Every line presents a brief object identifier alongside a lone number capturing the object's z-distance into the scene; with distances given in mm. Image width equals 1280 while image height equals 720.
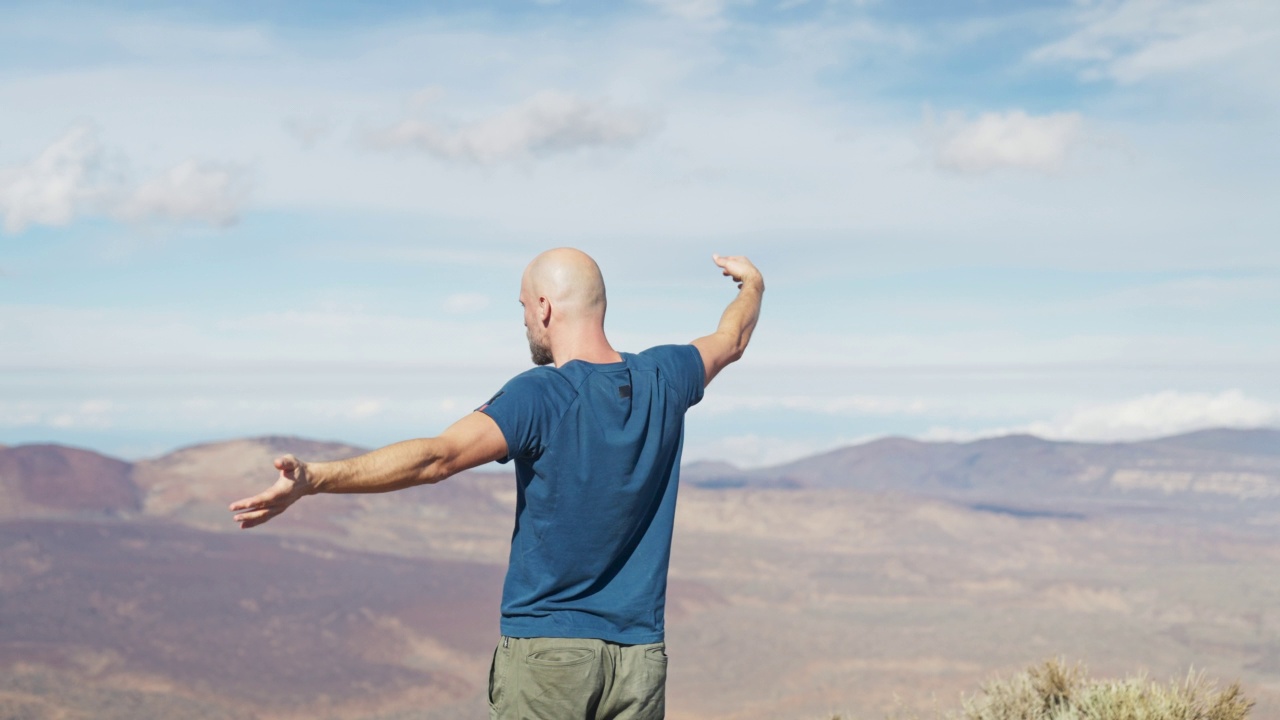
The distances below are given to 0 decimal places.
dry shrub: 6480
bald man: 3221
